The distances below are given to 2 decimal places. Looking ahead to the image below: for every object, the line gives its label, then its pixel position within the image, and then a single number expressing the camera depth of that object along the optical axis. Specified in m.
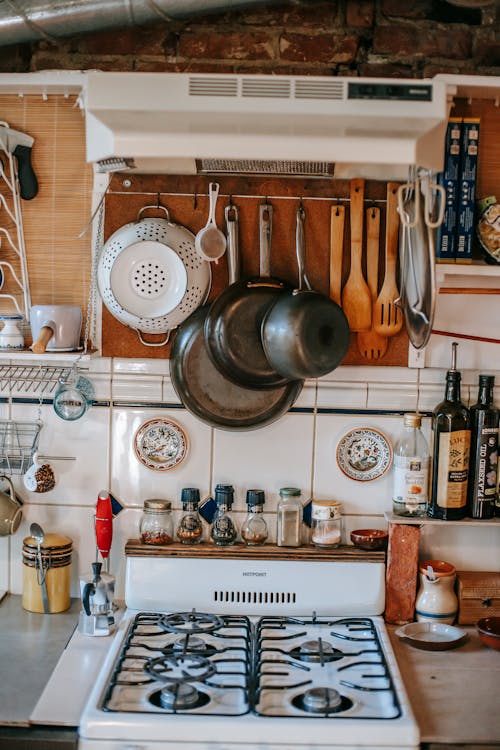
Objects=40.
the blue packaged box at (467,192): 2.02
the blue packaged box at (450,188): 2.02
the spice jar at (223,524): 2.18
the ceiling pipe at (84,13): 2.01
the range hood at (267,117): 1.60
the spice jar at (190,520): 2.17
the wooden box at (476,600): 2.15
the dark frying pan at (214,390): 2.15
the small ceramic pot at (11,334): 2.10
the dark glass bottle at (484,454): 2.14
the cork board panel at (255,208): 2.18
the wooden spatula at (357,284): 2.16
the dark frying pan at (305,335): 2.00
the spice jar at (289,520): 2.20
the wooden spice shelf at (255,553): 2.16
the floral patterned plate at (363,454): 2.24
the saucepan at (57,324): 2.07
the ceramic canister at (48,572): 2.17
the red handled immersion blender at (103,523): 2.18
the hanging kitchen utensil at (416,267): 1.86
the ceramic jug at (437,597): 2.14
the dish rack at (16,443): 2.25
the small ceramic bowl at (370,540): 2.18
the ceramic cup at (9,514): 2.18
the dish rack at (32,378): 2.24
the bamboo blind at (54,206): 2.19
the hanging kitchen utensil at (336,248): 2.17
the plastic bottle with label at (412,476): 2.16
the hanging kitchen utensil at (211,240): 2.11
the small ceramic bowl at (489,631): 2.01
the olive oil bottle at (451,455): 2.13
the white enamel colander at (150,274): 2.09
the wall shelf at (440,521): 2.13
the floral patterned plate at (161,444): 2.24
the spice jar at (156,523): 2.19
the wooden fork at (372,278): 2.16
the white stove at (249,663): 1.63
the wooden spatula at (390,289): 2.16
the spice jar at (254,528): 2.20
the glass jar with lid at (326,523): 2.18
